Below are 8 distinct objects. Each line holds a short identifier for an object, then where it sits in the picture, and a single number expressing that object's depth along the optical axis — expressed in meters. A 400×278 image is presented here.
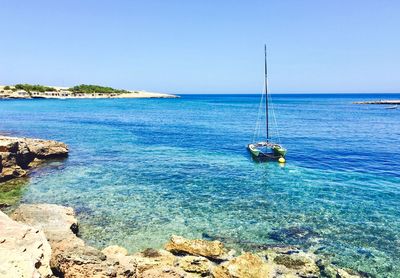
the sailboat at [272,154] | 43.34
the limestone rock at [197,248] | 17.64
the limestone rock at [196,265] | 15.77
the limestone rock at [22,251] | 9.70
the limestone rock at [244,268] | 15.07
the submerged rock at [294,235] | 20.86
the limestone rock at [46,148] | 40.75
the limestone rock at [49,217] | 18.88
